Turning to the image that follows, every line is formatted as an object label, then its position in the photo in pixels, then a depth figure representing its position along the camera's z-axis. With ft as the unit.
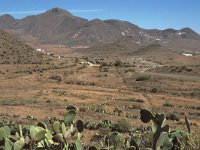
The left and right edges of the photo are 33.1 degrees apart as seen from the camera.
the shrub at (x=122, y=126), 58.14
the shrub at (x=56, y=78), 135.54
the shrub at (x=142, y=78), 141.08
